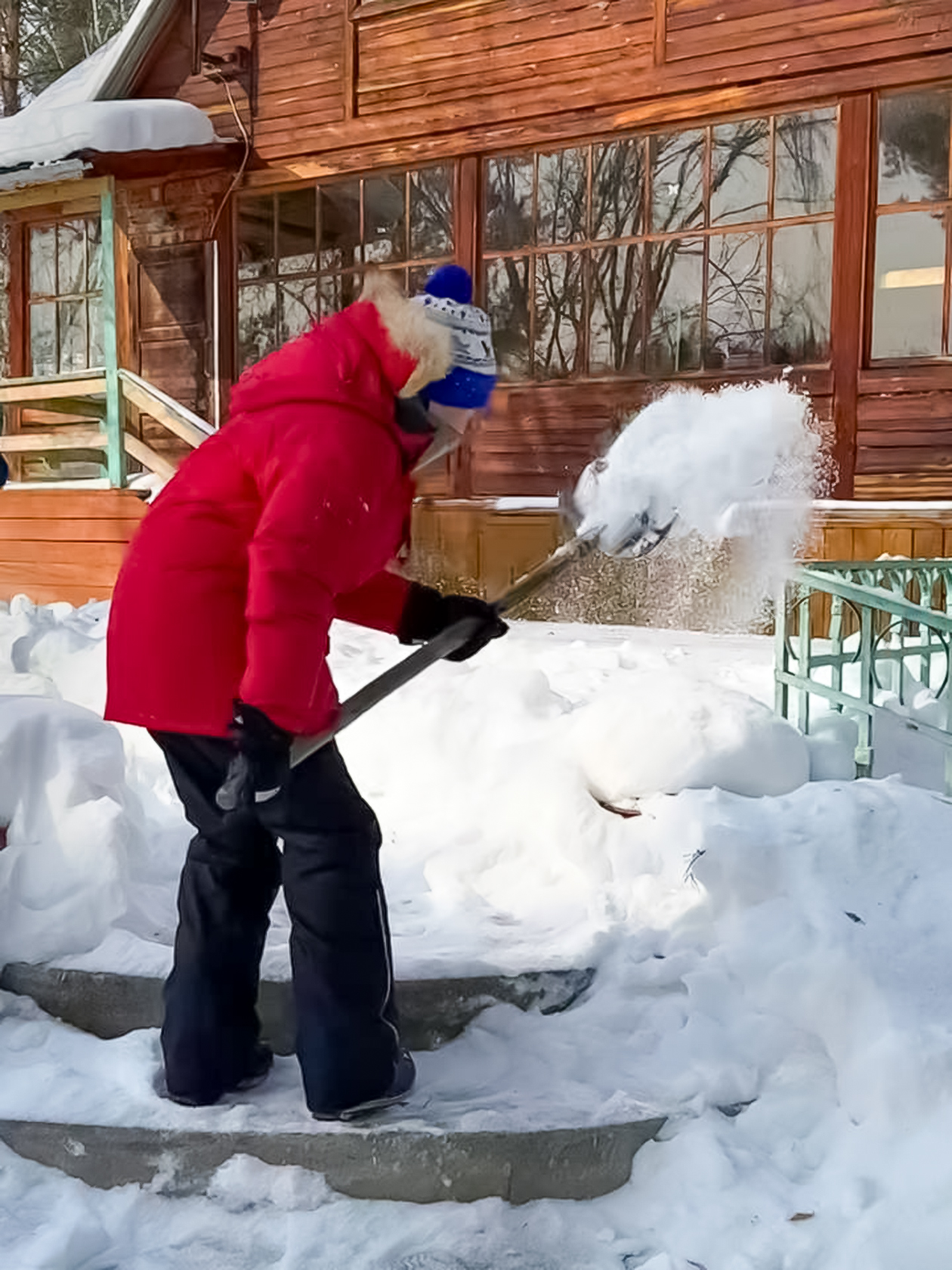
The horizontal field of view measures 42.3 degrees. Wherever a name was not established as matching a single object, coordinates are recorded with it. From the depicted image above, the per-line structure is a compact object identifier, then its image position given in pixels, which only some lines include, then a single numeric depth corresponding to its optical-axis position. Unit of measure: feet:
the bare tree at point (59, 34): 59.72
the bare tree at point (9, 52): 56.18
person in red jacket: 6.64
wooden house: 24.35
